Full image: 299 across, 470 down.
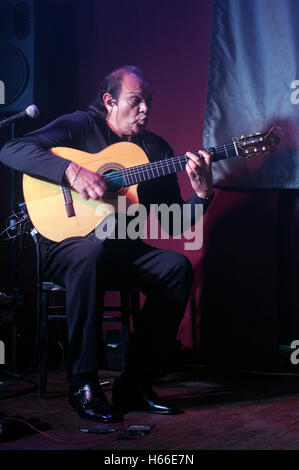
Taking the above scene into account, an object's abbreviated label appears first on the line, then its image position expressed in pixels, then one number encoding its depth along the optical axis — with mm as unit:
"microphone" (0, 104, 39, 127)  2240
